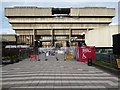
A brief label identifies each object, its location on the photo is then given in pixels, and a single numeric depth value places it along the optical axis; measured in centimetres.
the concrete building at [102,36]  1864
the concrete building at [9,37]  4693
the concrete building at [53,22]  5099
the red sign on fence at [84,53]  1373
